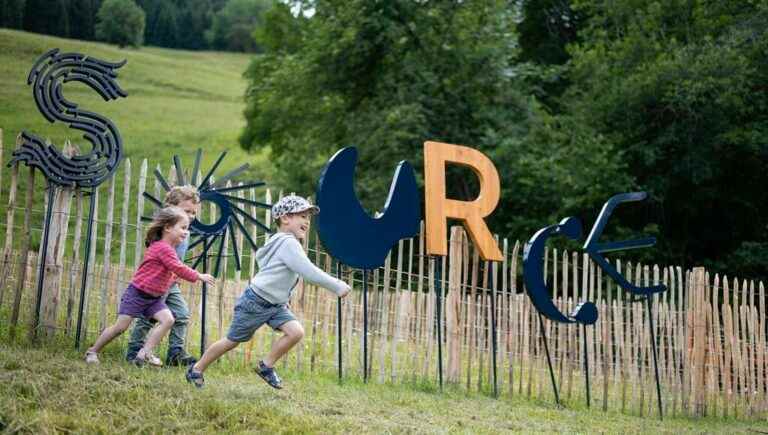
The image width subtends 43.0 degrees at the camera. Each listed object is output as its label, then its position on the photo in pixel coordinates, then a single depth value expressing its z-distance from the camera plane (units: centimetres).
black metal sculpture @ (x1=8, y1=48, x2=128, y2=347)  766
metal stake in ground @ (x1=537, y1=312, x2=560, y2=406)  975
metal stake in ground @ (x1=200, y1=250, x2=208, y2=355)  816
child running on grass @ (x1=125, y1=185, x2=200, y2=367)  755
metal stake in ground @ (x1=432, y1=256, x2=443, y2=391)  918
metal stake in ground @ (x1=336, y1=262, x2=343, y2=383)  851
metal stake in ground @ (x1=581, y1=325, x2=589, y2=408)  1001
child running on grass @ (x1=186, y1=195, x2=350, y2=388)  658
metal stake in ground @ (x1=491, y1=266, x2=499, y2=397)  954
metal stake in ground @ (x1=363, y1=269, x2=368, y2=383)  854
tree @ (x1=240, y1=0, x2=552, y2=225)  2064
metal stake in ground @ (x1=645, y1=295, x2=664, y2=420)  1034
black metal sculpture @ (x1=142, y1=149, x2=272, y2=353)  816
